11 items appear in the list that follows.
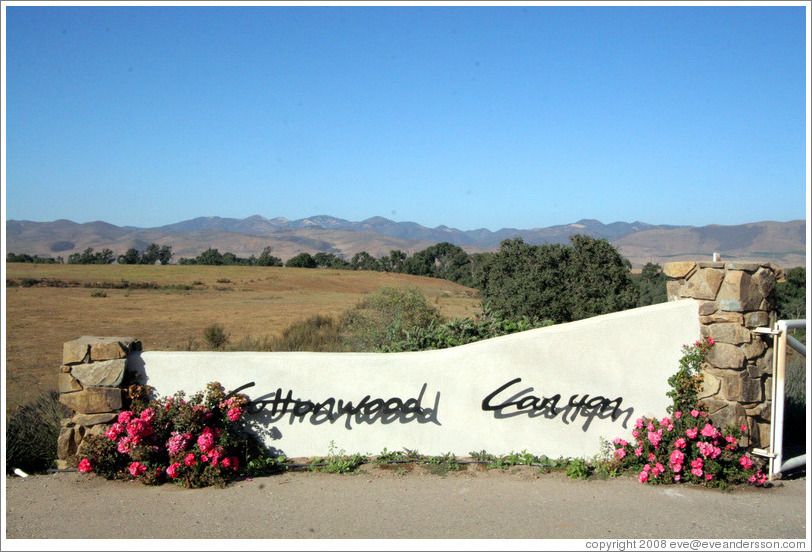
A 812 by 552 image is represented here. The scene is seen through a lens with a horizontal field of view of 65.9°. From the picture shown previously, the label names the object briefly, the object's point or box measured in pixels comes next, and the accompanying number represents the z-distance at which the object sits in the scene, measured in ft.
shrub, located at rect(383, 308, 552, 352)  29.43
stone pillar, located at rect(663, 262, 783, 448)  21.17
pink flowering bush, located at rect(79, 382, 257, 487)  20.27
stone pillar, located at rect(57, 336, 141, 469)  21.38
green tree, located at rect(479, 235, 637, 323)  46.26
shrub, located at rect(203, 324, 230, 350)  56.42
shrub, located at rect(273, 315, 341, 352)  48.15
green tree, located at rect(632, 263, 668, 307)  63.84
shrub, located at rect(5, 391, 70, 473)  21.99
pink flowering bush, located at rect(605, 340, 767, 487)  20.68
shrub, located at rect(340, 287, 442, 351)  39.65
